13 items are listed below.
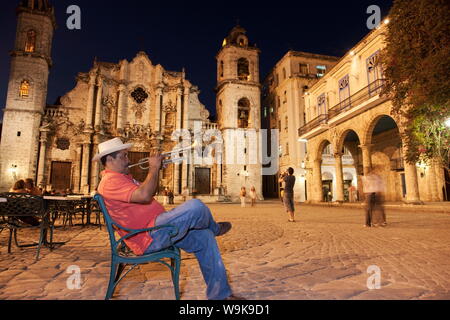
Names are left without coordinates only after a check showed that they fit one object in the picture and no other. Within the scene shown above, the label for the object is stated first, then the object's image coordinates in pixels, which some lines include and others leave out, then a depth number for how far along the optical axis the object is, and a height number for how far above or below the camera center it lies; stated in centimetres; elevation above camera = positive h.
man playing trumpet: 212 -25
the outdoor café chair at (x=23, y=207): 394 -23
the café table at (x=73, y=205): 703 -38
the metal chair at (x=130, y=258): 212 -52
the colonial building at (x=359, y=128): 1563 +463
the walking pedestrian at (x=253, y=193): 1850 -12
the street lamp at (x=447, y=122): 904 +239
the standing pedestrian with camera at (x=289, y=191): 905 +3
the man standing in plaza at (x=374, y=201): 768 -27
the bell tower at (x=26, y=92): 2219 +874
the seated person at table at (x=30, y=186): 738 +17
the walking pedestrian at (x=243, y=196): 1807 -29
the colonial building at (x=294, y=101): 2716 +1019
